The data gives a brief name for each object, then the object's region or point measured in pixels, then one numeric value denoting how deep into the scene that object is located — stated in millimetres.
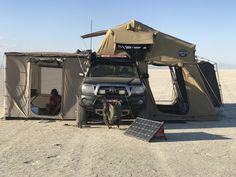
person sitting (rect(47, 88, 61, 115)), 10228
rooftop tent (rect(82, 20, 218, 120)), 10005
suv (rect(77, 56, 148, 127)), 8159
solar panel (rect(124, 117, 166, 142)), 7042
